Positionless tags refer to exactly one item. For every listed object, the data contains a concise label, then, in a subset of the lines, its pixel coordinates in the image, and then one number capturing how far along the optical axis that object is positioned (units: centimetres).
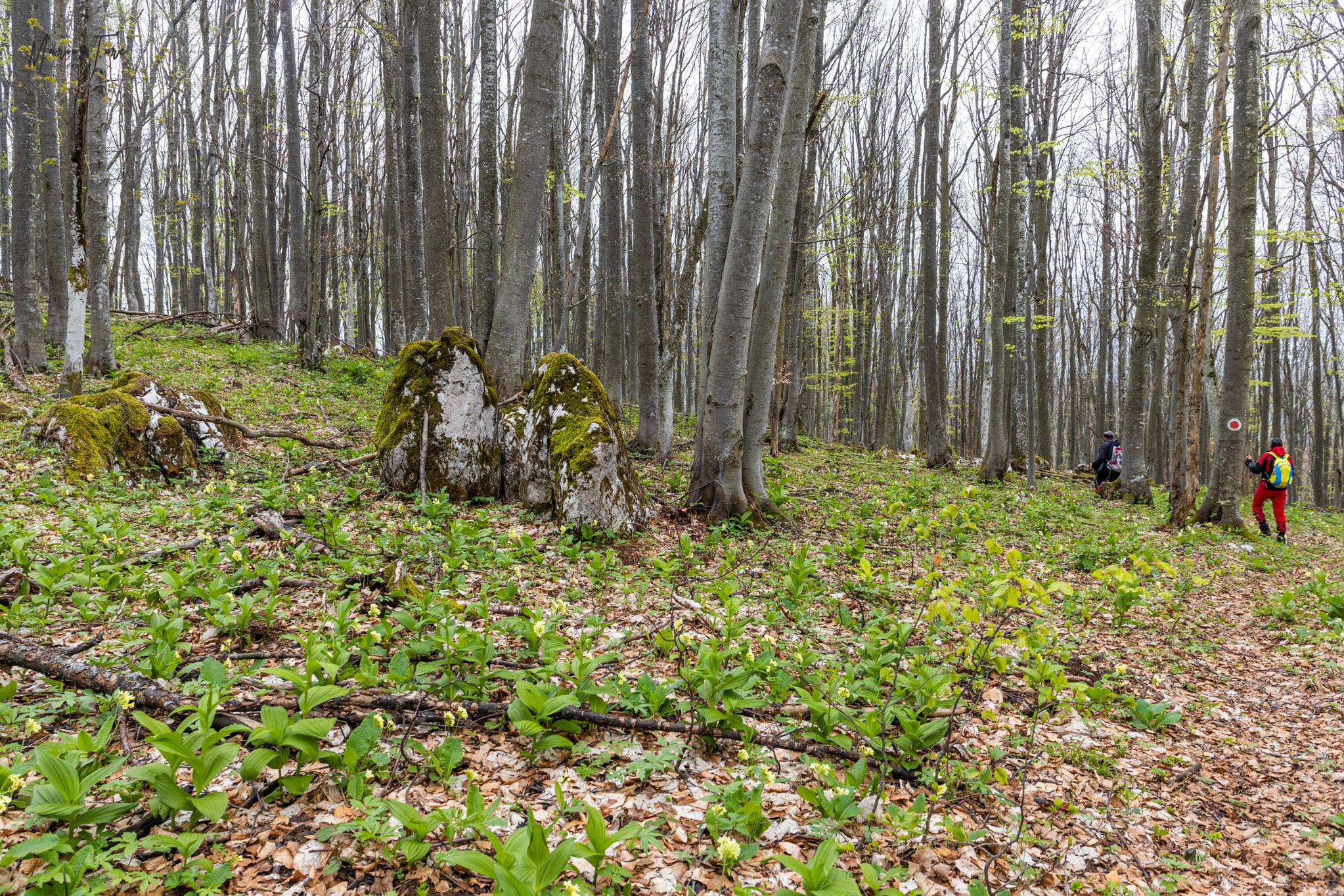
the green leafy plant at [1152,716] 349
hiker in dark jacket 1271
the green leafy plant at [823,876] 182
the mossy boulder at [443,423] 611
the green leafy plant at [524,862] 171
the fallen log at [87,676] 248
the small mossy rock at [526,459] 594
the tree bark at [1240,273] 896
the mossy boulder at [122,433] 587
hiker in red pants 899
